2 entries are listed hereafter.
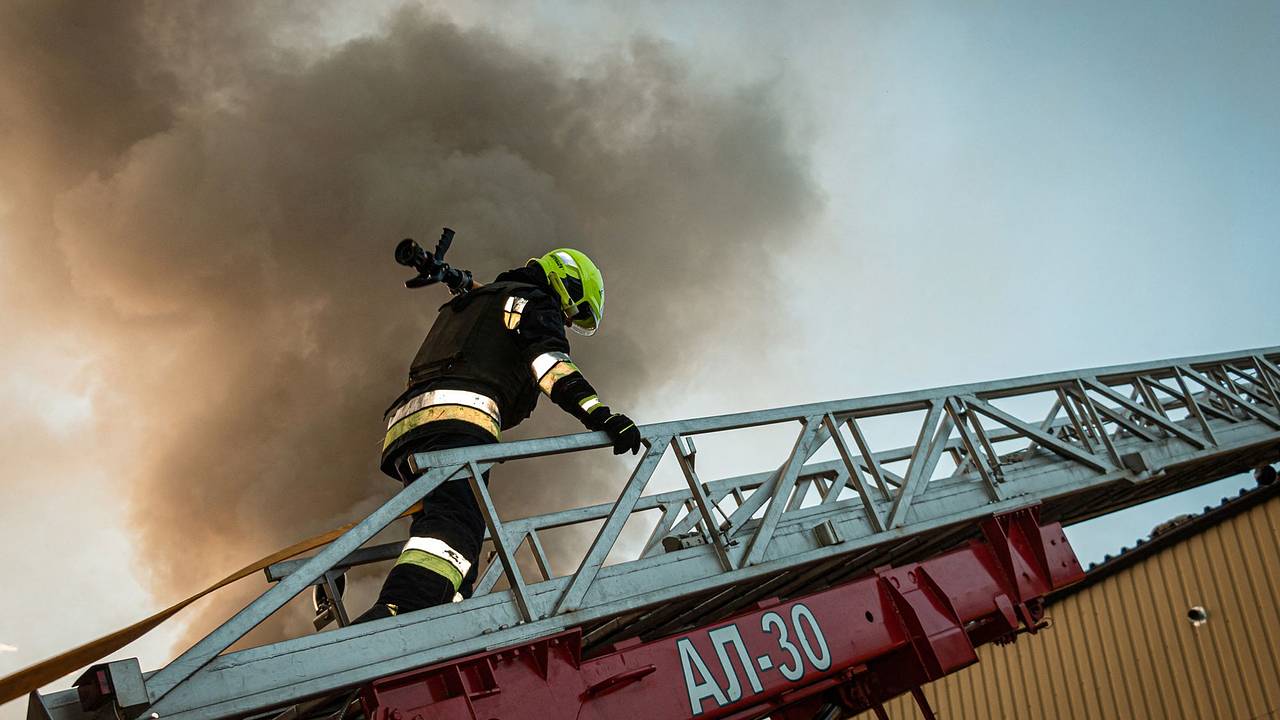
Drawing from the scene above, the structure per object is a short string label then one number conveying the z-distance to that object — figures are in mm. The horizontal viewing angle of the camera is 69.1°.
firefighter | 3625
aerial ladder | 2773
